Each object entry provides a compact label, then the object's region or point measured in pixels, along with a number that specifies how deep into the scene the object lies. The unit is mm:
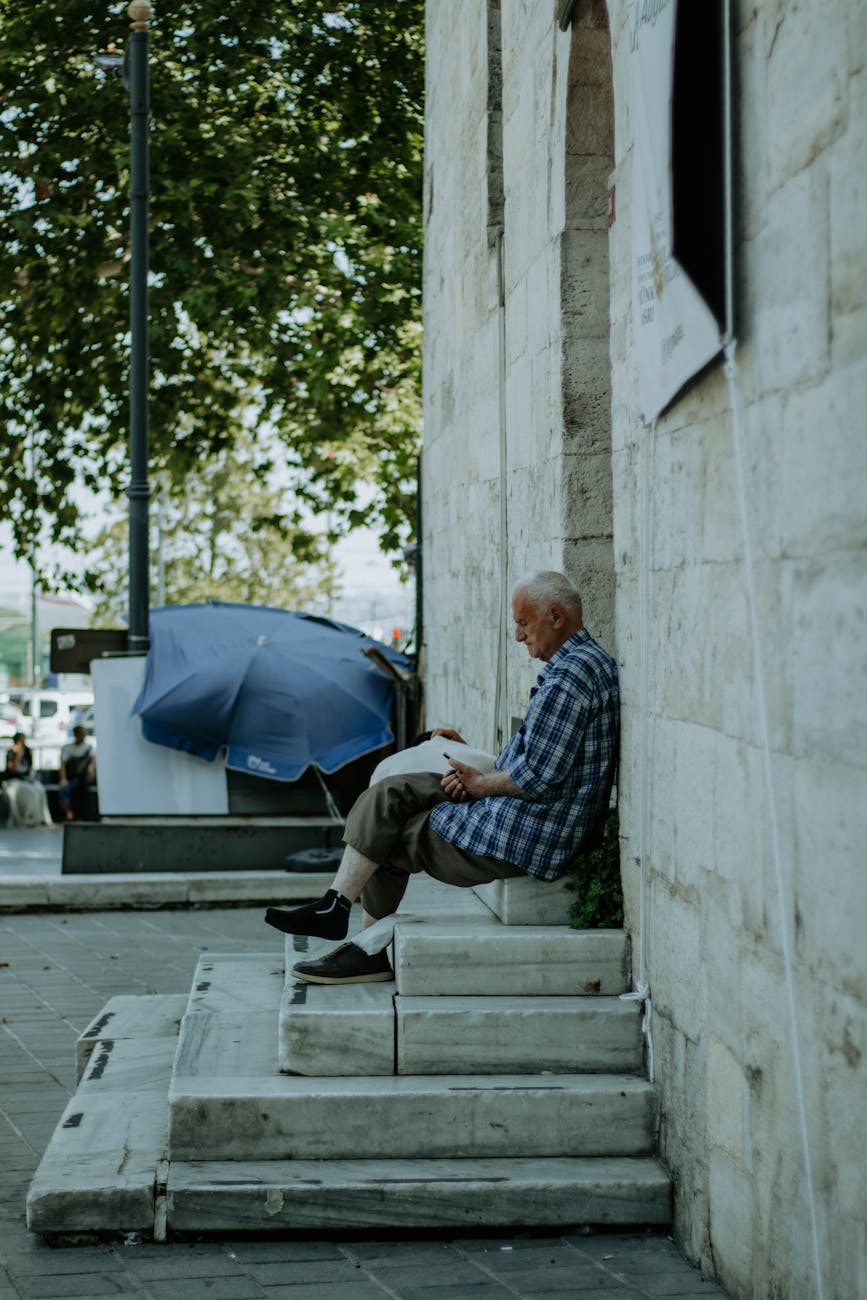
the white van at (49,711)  37562
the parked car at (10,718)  37531
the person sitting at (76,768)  20495
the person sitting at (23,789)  21119
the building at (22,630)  88750
